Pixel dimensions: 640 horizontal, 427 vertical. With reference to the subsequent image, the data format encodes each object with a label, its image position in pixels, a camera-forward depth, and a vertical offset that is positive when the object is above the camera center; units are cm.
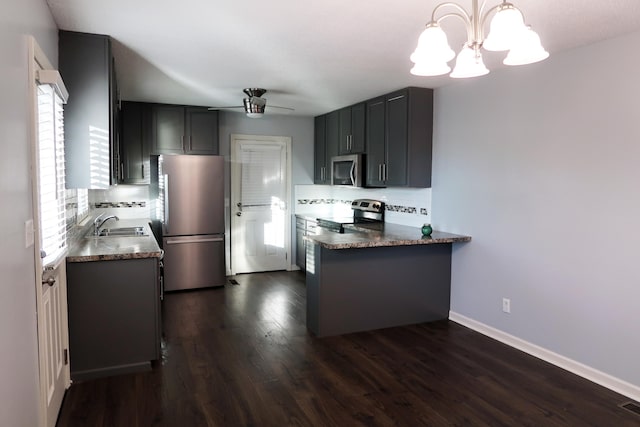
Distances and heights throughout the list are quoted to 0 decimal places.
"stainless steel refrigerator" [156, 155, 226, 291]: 527 -39
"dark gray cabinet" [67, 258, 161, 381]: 294 -90
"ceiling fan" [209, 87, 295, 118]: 453 +92
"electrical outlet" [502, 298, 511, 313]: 370 -99
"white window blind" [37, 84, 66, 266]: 226 +8
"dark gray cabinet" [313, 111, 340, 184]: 583 +64
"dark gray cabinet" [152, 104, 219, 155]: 546 +74
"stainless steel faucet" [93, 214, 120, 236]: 407 -38
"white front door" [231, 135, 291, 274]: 618 -22
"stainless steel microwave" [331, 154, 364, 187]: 514 +23
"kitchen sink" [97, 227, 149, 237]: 434 -46
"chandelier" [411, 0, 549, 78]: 152 +54
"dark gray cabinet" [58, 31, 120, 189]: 297 +56
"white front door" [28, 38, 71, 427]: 201 -61
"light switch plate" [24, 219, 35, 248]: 182 -20
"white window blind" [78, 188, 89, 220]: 433 -17
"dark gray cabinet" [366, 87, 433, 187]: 441 +54
